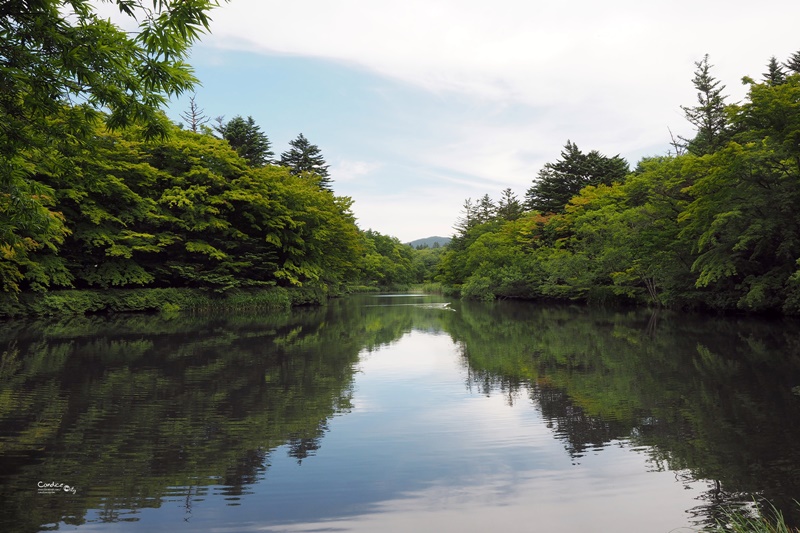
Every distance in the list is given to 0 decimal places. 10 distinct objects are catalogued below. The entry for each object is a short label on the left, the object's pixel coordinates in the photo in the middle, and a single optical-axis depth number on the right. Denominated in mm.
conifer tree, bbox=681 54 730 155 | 29605
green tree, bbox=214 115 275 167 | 47344
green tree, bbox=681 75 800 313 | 16516
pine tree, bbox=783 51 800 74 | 36541
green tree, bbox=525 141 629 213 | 45500
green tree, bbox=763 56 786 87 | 35344
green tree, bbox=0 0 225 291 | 3967
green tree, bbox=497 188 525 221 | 60603
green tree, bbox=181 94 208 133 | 45812
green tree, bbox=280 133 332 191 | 57375
